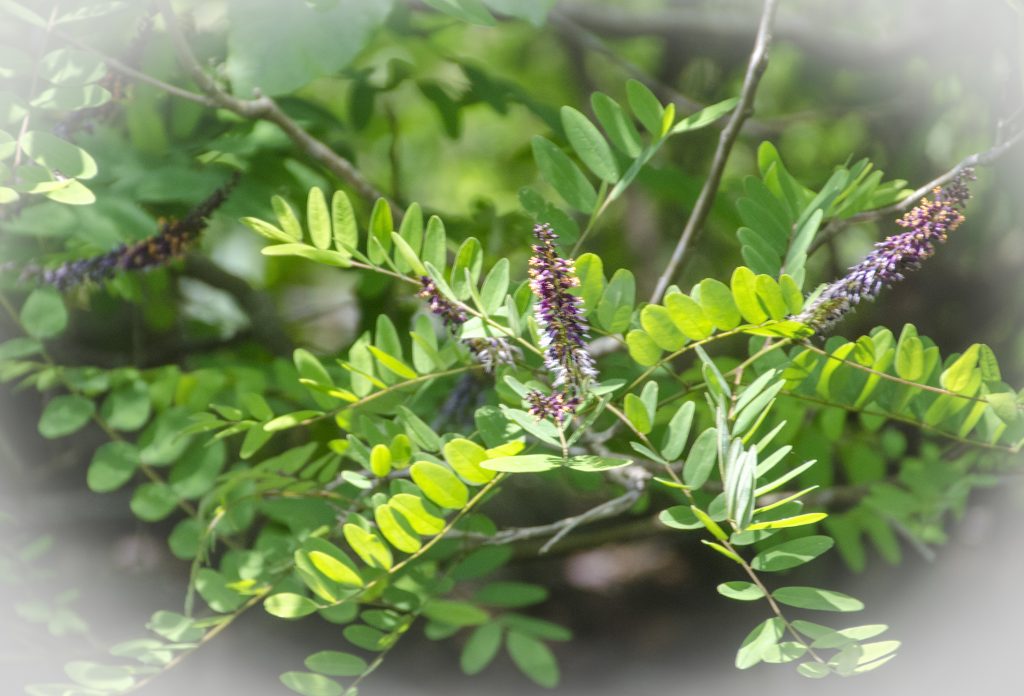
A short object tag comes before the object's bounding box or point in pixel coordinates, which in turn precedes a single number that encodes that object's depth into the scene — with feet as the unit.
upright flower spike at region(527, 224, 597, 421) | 7.70
